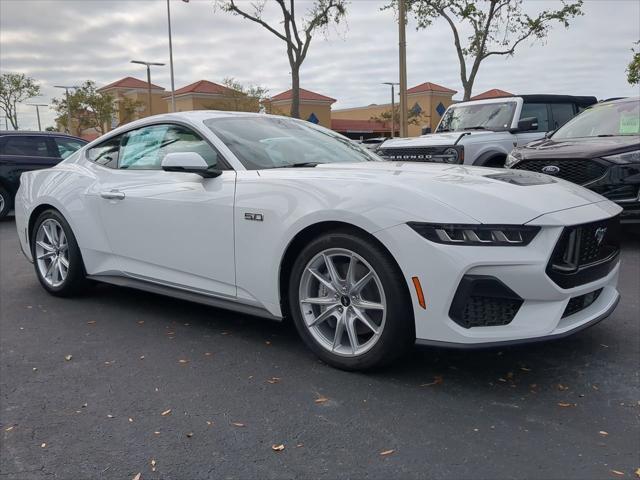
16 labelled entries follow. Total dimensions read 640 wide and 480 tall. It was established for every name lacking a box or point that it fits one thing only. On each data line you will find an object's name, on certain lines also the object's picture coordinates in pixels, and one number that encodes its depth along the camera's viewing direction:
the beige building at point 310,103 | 53.69
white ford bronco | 8.90
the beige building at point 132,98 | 49.81
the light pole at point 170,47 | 32.69
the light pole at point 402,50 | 13.38
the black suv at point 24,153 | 11.52
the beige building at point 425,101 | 54.03
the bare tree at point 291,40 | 24.28
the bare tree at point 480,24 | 21.59
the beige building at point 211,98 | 43.66
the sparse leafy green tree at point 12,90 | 52.66
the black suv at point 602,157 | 6.06
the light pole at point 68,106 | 48.66
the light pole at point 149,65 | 35.44
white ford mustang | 2.75
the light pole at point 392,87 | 51.41
